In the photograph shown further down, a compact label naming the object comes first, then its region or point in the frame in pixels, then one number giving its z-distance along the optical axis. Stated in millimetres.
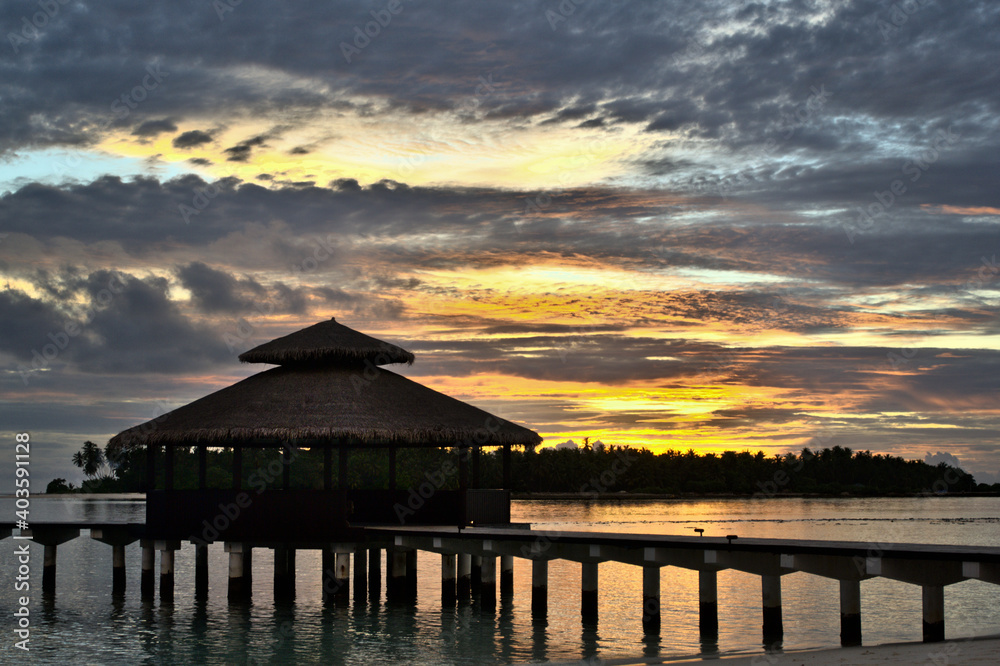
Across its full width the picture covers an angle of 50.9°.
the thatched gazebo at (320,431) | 22891
